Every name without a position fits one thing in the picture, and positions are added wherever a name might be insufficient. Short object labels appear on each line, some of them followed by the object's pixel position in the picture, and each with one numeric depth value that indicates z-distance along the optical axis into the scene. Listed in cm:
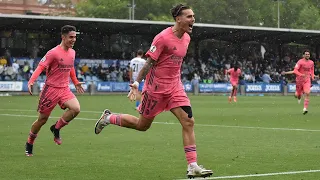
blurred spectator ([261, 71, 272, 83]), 6328
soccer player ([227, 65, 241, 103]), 4311
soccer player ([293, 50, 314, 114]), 2939
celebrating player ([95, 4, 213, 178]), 1038
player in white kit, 3079
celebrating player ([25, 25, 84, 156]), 1380
